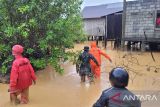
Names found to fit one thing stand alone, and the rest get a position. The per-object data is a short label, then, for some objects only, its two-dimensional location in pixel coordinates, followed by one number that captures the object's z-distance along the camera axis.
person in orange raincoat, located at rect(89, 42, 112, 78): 4.68
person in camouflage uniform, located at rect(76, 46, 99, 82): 4.37
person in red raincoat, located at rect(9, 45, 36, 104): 3.03
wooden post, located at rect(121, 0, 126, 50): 8.89
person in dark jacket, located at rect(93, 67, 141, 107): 1.47
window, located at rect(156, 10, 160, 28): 8.33
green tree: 4.41
